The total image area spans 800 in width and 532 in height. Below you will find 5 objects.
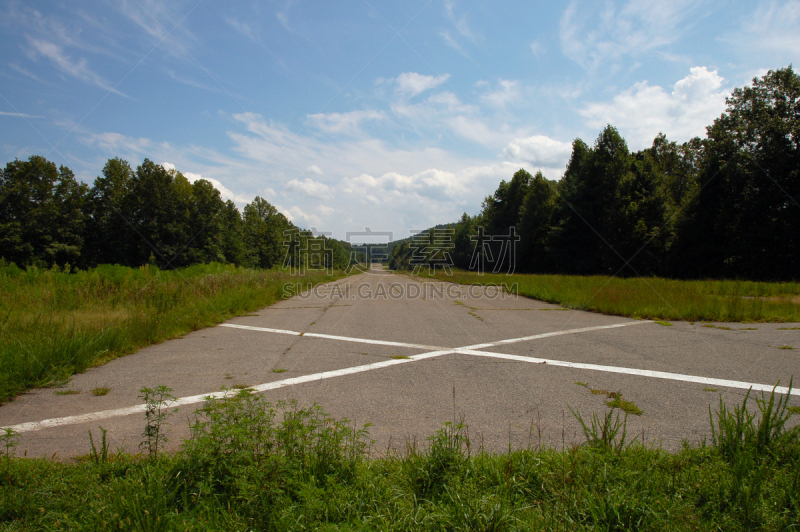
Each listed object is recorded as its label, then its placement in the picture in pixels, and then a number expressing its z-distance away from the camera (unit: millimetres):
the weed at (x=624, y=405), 4074
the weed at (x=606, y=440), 2959
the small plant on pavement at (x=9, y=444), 2605
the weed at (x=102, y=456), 2821
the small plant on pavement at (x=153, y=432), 2852
